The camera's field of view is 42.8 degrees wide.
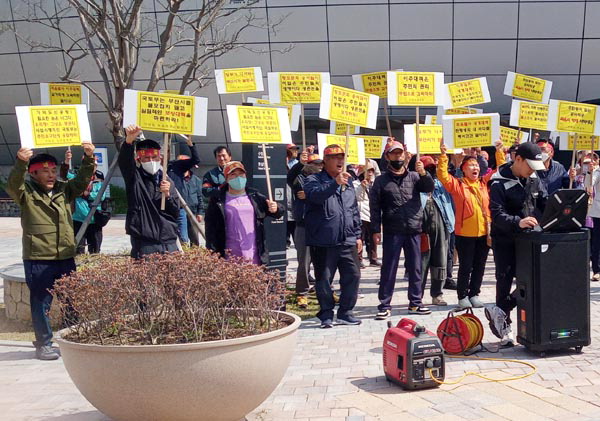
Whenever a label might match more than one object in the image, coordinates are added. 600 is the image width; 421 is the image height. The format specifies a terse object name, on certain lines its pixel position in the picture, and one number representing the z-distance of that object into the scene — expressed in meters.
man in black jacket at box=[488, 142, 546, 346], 7.11
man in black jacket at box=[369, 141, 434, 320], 8.84
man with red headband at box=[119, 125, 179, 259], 7.54
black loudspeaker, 6.61
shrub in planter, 4.53
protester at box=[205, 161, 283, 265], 8.20
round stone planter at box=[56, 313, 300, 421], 4.51
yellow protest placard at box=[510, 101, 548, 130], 10.90
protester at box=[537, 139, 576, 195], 10.67
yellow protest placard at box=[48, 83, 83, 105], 10.72
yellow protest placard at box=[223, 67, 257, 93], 11.58
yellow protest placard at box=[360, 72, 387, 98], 12.38
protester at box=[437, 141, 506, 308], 9.30
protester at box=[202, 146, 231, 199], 10.38
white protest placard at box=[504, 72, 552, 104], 13.18
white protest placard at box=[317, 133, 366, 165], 10.09
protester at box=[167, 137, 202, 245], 11.09
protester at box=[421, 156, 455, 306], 9.61
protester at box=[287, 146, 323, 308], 9.78
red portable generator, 5.77
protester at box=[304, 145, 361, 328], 8.34
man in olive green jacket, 7.38
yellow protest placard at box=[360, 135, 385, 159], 12.27
